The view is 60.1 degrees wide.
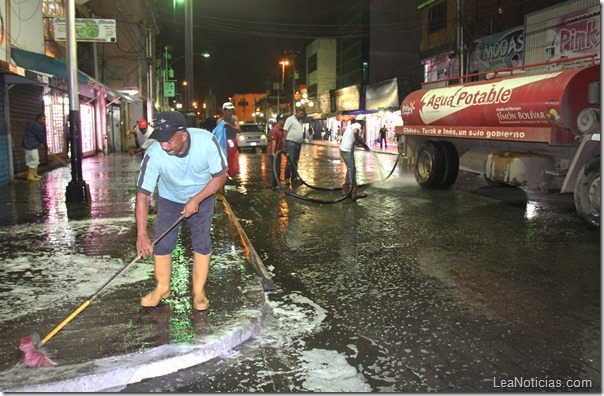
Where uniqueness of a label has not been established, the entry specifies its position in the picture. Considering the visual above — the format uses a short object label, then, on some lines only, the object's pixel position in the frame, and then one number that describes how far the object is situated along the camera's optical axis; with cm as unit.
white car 3044
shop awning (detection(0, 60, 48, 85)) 1058
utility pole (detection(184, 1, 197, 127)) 1288
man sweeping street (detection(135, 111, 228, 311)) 407
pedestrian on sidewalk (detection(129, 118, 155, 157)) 1468
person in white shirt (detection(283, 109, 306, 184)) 1294
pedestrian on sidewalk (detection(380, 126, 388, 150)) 3426
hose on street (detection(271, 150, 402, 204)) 1088
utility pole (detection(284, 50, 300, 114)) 6120
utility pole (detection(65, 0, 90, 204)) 991
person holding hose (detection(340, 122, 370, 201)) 1107
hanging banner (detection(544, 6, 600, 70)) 1708
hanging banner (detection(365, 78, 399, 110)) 3575
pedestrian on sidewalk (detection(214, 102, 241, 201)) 1057
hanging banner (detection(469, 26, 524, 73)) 2136
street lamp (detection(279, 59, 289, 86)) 7482
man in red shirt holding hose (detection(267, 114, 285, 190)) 1381
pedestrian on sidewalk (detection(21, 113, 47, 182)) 1345
